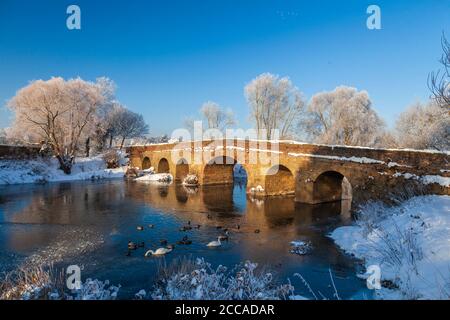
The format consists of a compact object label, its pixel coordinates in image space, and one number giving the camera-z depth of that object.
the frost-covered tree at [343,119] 32.56
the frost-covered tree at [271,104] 37.25
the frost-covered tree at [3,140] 43.62
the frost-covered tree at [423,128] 22.44
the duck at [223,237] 12.35
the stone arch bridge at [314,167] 13.82
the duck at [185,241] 11.81
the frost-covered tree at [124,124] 53.16
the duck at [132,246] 11.12
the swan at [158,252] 10.51
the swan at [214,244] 11.53
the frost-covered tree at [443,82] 8.05
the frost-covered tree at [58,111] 32.34
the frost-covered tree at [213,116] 55.41
